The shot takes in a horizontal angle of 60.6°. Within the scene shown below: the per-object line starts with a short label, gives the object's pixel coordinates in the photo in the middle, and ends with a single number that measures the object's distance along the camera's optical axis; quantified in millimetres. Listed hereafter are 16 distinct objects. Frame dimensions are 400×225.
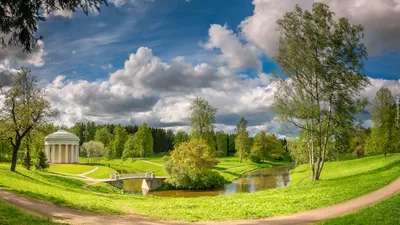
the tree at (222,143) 112875
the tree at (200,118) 60094
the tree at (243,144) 85125
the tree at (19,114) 32750
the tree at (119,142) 98812
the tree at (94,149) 85125
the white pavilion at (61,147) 74188
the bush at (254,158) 88312
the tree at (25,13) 10700
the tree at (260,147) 92100
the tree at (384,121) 46000
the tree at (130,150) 85438
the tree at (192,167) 46094
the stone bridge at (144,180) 47219
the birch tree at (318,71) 25719
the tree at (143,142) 90500
